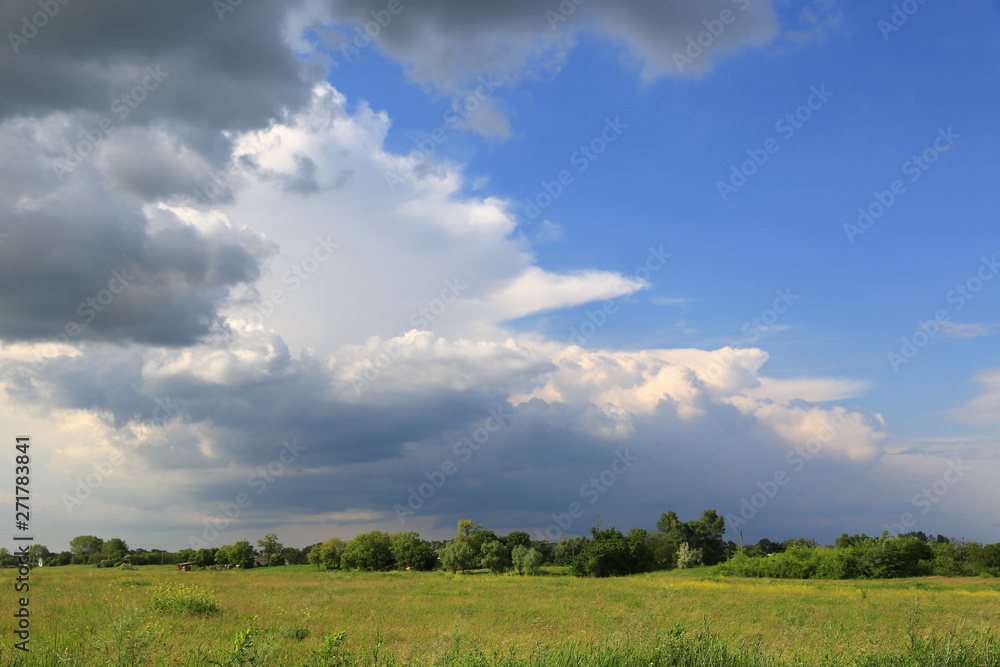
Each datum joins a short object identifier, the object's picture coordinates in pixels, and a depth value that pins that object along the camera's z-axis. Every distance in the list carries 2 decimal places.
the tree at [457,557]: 80.56
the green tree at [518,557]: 76.38
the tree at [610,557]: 71.00
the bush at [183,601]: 22.66
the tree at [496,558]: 78.44
